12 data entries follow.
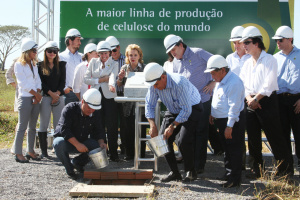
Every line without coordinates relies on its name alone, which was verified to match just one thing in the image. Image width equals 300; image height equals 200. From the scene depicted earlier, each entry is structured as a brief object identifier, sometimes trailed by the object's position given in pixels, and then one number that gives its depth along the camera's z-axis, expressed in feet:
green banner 24.91
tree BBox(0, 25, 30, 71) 102.32
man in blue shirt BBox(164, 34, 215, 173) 17.85
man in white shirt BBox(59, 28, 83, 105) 21.65
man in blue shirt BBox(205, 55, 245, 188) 14.69
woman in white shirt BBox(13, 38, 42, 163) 19.57
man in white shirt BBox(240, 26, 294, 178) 15.97
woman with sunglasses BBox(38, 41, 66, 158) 20.31
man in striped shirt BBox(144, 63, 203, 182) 14.84
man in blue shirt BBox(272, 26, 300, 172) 17.10
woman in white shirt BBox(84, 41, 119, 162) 19.86
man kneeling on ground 16.53
